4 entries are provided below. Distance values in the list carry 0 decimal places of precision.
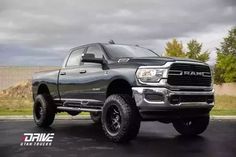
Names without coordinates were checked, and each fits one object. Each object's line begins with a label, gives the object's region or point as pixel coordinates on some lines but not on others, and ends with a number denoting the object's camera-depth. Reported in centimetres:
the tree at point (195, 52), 5256
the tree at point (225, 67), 5115
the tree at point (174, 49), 4897
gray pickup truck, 793
